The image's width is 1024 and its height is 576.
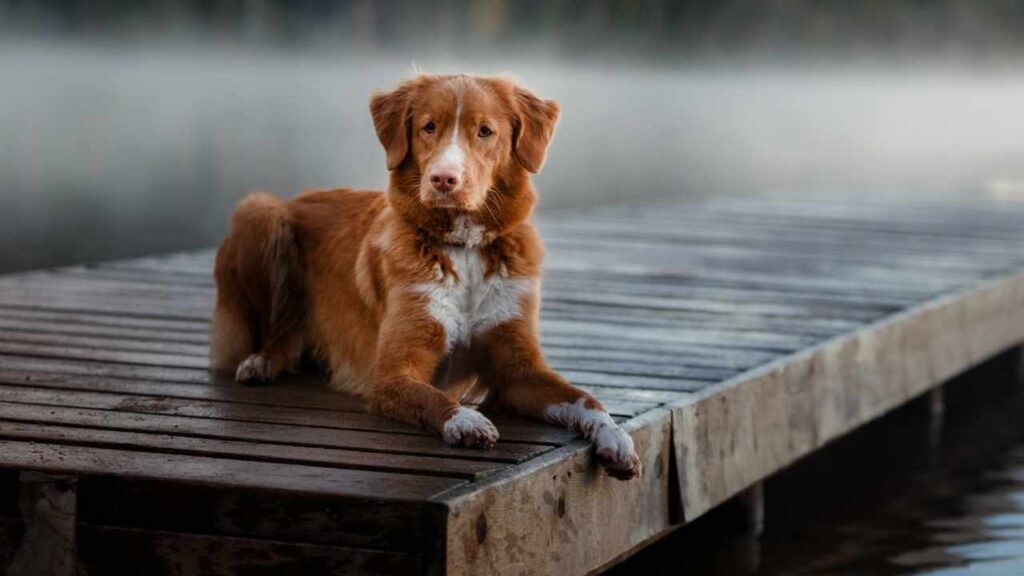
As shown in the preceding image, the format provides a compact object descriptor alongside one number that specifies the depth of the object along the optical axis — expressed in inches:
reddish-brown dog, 291.1
